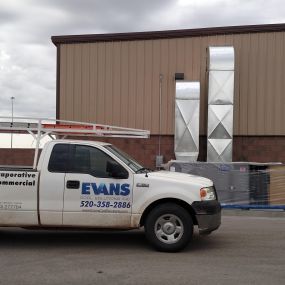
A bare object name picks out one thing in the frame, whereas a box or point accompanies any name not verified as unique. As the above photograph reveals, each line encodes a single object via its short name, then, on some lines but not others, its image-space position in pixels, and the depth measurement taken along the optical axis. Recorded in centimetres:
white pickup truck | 622
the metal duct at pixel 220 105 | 1325
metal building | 1410
